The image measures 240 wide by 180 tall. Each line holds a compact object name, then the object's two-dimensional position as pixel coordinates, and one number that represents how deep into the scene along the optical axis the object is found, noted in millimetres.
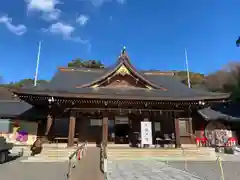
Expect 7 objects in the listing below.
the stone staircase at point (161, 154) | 12258
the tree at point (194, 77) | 55625
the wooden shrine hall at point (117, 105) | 13047
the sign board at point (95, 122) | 15486
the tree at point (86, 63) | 55975
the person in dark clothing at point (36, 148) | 12328
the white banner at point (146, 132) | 12827
